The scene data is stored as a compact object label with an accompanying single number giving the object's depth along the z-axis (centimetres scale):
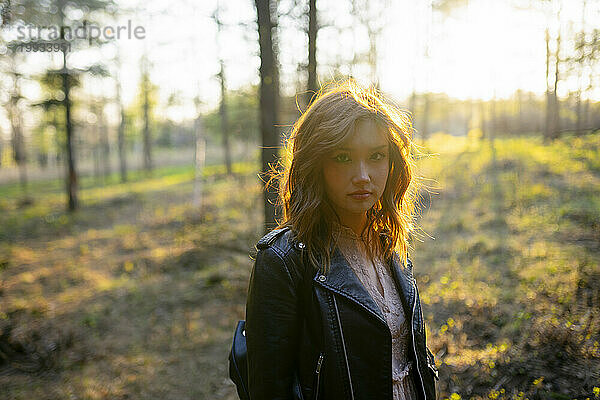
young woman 151
